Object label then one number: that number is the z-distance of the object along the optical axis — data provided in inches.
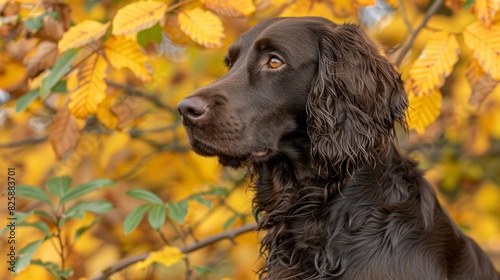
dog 93.8
